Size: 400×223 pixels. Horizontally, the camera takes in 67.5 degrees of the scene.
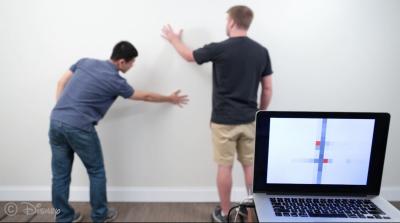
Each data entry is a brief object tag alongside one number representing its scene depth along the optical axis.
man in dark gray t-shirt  1.84
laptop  0.98
